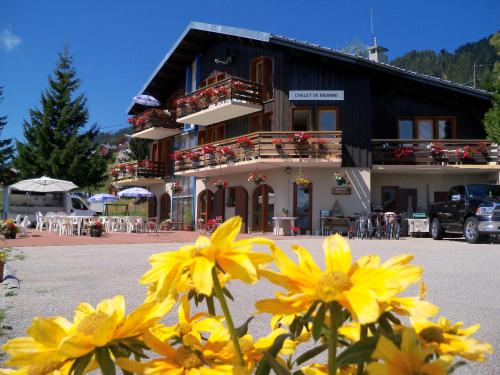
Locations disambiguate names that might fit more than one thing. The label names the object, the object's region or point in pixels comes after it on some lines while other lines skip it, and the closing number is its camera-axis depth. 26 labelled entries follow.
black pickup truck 14.80
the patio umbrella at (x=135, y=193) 25.03
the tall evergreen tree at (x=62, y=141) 34.91
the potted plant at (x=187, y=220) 26.89
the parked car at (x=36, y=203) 25.64
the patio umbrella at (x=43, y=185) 22.11
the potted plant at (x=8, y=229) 16.48
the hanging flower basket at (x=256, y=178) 20.75
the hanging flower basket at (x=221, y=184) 23.19
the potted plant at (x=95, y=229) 19.41
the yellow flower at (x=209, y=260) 0.61
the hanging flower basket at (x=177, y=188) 28.28
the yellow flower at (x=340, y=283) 0.61
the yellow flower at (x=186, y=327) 0.81
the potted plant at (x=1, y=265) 6.29
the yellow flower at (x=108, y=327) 0.63
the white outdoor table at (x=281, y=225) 20.88
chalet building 21.06
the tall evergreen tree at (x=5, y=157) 35.59
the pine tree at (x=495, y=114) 18.75
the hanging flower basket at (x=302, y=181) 19.79
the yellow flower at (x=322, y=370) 0.79
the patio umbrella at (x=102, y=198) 27.24
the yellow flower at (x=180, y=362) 0.65
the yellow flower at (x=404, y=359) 0.56
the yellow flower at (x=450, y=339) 0.63
